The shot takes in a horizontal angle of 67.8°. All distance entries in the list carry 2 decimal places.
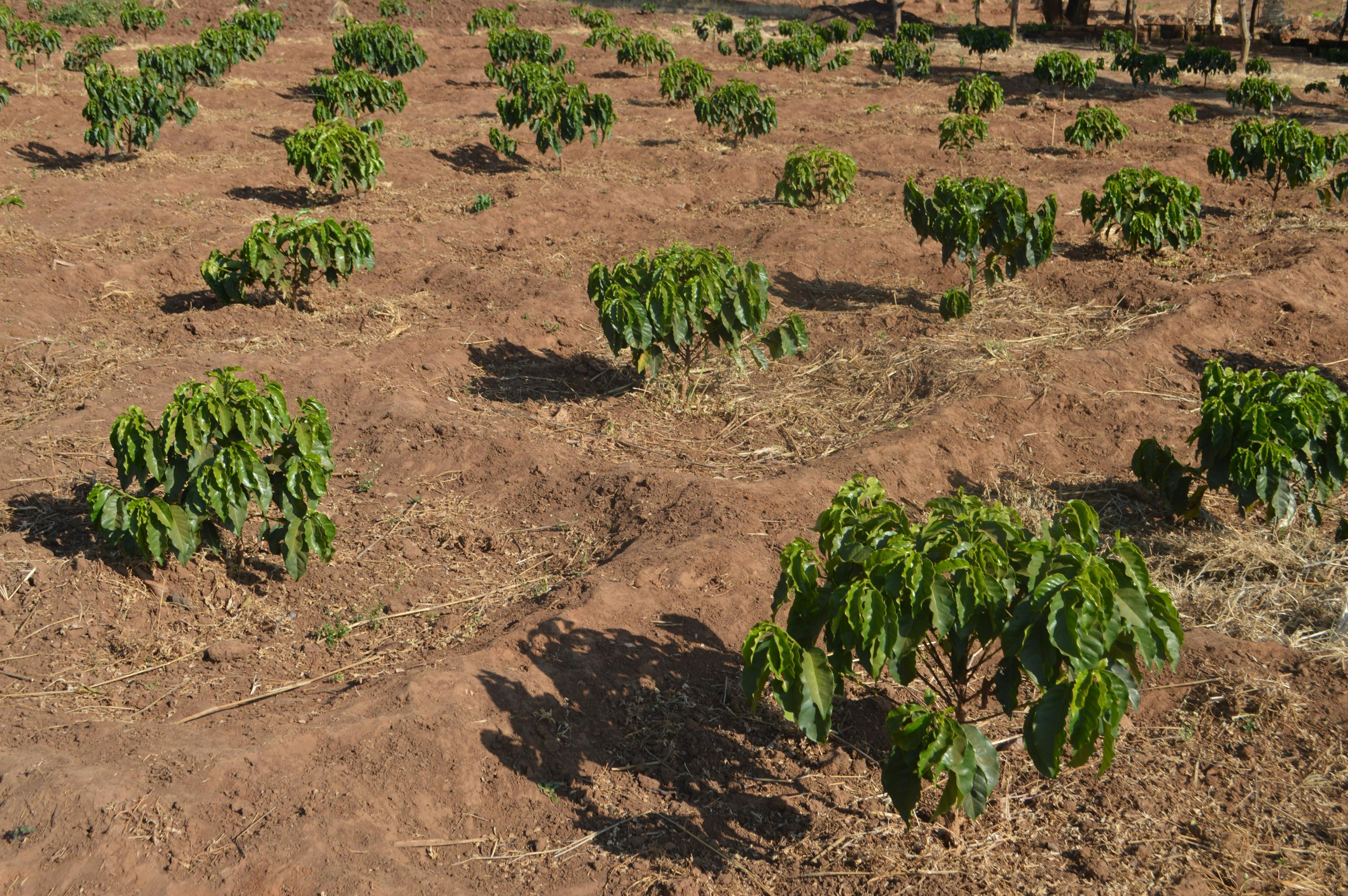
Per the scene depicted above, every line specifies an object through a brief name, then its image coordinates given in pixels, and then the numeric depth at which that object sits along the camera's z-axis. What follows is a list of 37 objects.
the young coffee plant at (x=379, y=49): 17.91
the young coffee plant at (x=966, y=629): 3.04
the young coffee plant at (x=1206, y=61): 21.52
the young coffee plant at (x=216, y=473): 4.75
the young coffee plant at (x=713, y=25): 25.61
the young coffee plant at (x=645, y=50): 20.47
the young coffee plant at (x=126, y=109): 12.50
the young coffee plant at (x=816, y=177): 11.34
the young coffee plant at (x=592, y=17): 24.58
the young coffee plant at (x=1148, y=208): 9.56
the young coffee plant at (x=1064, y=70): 18.48
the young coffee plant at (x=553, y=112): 13.10
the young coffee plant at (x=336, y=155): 10.69
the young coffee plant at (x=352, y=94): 14.25
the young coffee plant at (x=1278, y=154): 11.06
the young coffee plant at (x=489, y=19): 24.50
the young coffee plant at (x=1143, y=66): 20.53
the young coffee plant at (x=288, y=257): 8.32
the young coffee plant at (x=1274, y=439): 5.16
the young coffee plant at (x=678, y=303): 6.82
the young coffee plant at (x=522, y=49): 19.58
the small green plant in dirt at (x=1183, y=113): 16.95
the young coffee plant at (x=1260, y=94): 17.30
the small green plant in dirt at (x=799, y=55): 21.22
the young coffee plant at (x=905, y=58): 20.72
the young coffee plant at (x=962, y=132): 13.05
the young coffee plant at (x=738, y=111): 14.43
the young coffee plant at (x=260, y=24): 20.98
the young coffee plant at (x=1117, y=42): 25.11
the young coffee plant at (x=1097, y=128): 13.98
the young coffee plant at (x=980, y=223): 8.30
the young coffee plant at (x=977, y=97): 16.45
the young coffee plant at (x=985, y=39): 23.86
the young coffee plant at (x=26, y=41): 17.73
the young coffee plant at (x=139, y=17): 22.58
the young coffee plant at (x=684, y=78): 17.06
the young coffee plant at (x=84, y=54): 17.84
